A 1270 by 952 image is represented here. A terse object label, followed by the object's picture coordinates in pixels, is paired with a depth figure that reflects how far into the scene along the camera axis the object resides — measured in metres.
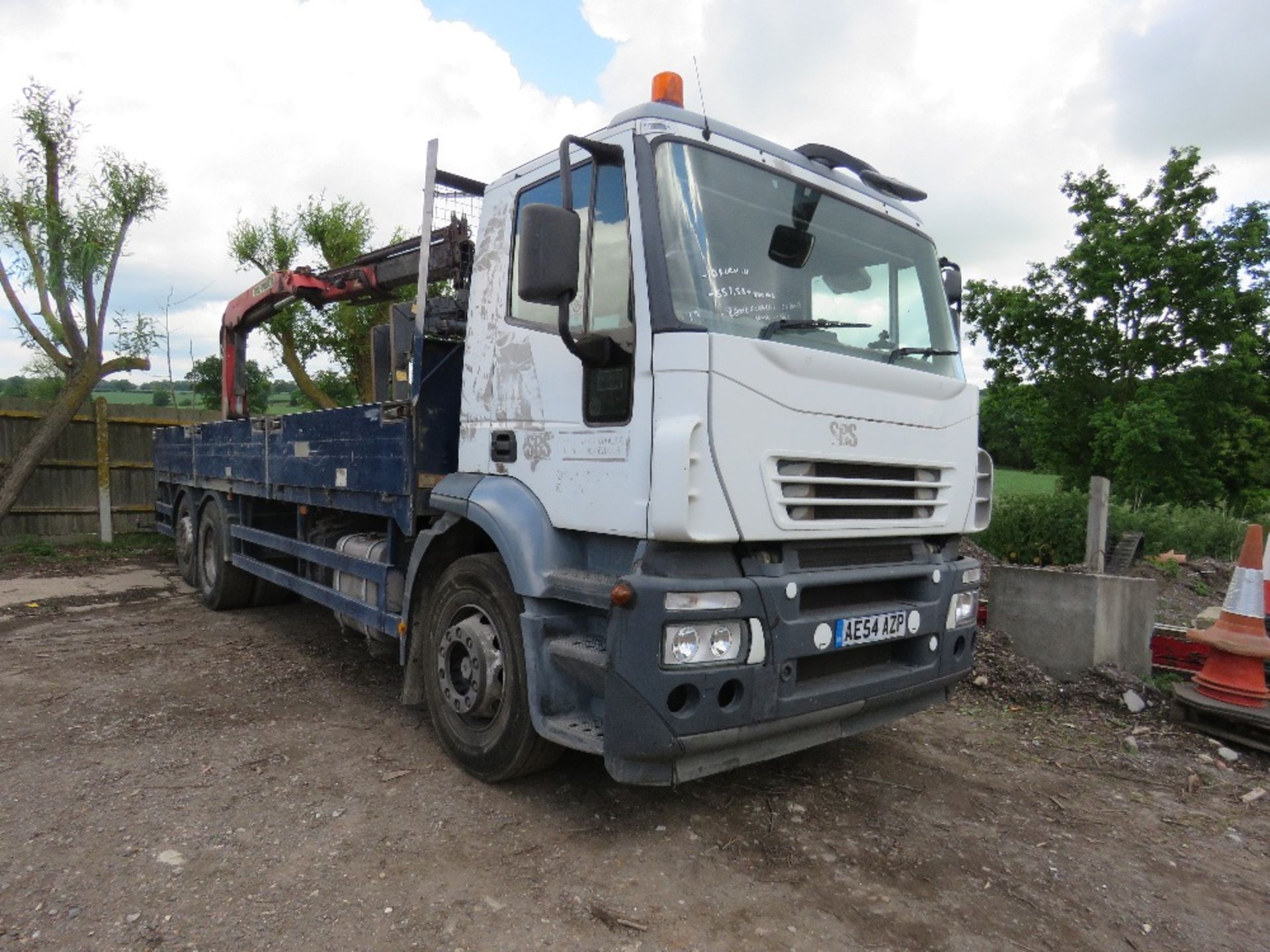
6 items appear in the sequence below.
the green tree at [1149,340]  16.75
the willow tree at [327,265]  17.09
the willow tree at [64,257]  10.14
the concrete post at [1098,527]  6.44
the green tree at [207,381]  17.52
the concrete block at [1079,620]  5.14
